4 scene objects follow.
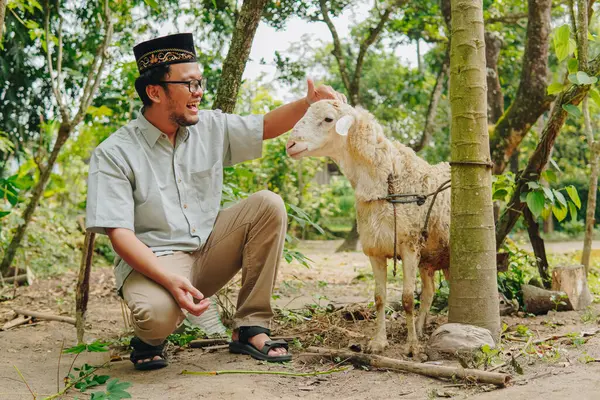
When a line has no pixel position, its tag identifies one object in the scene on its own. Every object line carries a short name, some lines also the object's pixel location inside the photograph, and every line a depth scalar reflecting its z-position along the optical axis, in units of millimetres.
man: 3184
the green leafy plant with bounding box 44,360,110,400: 2758
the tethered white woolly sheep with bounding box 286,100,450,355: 3447
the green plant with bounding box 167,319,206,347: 3889
